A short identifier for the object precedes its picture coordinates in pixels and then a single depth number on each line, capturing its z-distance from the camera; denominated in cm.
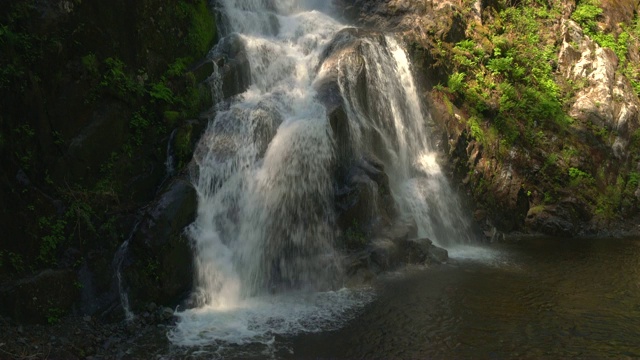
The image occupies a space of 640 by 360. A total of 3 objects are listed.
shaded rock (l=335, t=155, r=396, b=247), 1174
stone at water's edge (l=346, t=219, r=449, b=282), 1114
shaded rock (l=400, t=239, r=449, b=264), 1206
